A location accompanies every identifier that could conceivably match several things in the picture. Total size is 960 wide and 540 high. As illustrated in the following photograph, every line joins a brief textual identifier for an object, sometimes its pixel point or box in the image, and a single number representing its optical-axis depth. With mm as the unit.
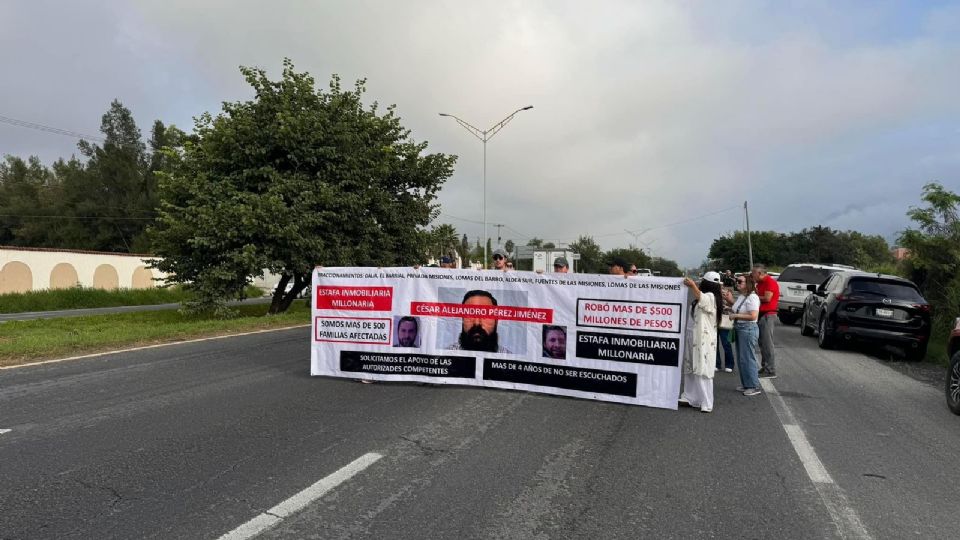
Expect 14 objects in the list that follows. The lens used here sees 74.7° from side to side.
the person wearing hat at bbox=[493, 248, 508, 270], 9855
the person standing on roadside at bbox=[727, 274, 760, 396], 8133
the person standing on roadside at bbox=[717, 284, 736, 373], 10023
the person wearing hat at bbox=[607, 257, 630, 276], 8273
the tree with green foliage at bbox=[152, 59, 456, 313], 19125
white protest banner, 7281
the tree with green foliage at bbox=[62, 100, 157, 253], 71438
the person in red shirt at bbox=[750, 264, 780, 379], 9648
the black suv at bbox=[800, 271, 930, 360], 12484
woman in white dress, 6996
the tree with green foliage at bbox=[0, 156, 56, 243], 71562
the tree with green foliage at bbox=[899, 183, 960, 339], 17250
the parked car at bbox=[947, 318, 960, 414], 7574
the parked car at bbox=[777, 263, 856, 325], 19938
